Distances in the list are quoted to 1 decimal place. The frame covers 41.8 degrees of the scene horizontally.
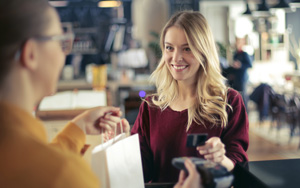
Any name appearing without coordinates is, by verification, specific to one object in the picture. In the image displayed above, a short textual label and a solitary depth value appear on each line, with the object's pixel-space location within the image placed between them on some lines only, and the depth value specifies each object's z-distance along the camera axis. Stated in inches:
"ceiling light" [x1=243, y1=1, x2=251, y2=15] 320.4
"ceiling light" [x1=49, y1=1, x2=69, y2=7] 417.7
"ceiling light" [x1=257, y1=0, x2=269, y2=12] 295.9
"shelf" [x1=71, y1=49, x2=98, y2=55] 358.6
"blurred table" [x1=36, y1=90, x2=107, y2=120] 141.7
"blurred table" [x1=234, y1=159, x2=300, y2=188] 41.0
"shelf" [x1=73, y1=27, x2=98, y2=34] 407.5
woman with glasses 25.5
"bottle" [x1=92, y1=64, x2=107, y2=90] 213.8
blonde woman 62.7
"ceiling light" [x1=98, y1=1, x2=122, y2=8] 332.5
